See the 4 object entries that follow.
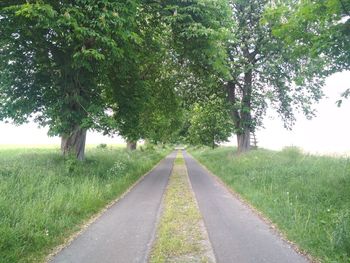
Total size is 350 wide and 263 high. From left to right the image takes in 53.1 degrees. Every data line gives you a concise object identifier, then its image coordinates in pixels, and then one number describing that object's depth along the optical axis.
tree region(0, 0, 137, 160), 12.39
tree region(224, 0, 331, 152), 23.97
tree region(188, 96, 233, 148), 42.63
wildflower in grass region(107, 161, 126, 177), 16.58
